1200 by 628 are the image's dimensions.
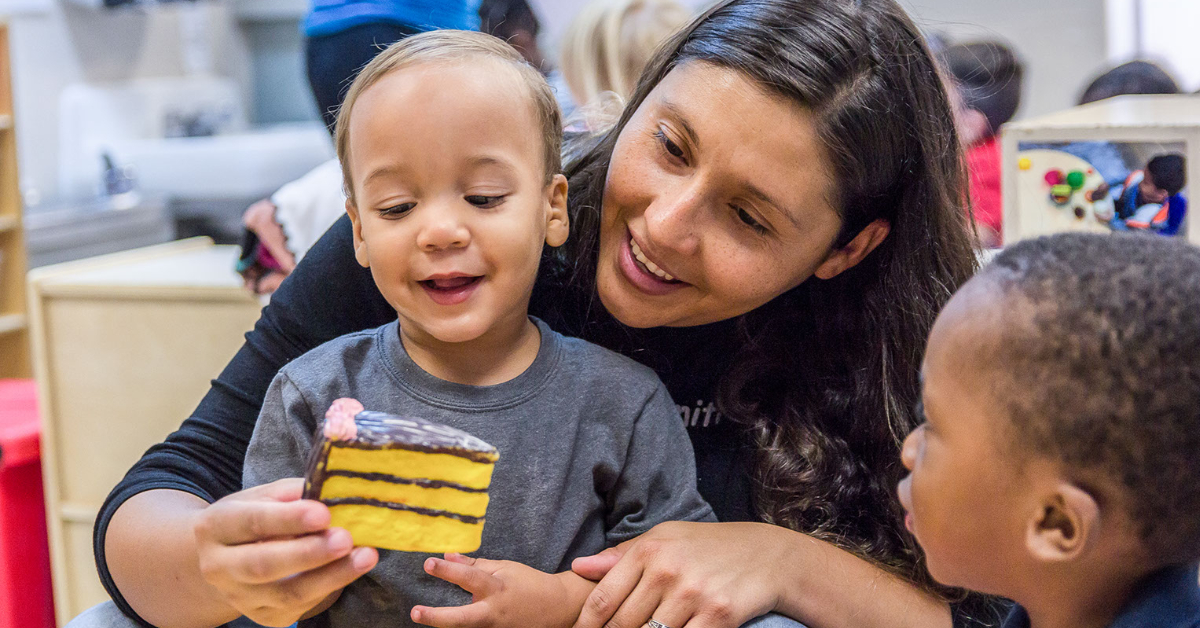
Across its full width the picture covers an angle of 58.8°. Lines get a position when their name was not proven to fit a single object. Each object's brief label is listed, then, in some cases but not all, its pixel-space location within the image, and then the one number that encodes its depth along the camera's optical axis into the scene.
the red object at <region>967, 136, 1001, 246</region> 3.13
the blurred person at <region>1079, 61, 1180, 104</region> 3.80
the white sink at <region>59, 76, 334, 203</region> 4.36
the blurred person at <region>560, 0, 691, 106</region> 3.27
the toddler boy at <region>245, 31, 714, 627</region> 1.10
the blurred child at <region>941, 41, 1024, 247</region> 3.17
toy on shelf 1.82
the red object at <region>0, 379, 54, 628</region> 2.16
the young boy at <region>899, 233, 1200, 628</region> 0.83
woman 1.16
